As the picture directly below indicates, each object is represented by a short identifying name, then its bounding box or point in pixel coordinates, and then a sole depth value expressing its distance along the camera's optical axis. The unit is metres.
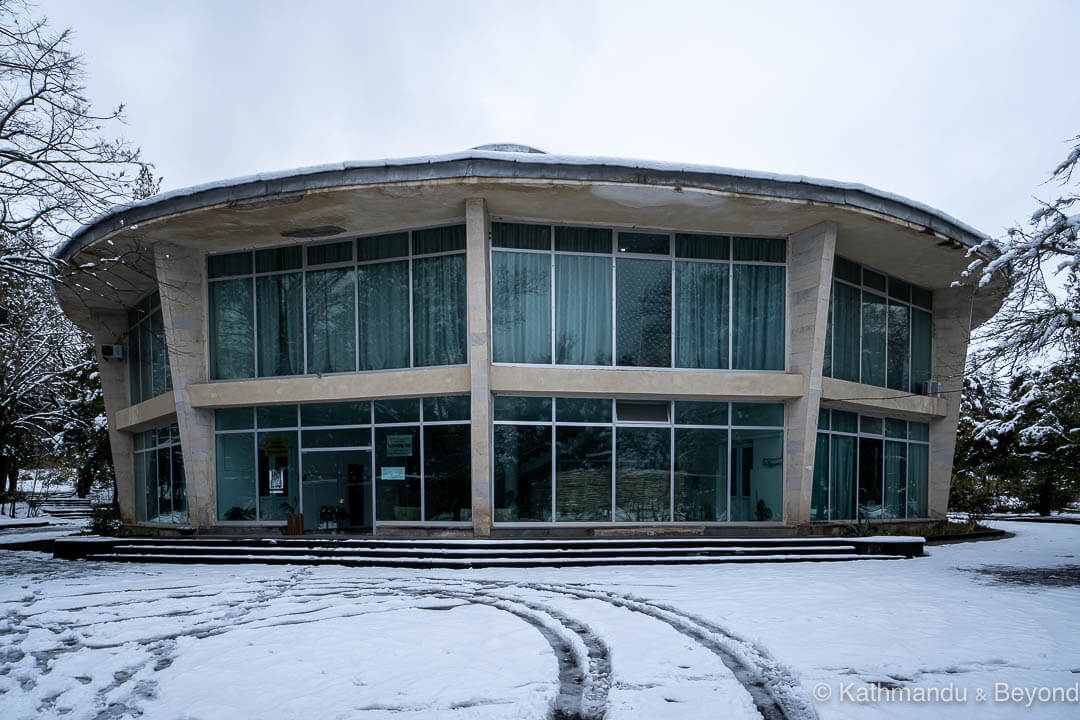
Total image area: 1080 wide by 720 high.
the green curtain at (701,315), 18.31
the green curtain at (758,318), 18.55
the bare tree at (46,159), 11.82
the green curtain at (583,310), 17.73
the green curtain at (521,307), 17.50
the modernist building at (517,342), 16.56
